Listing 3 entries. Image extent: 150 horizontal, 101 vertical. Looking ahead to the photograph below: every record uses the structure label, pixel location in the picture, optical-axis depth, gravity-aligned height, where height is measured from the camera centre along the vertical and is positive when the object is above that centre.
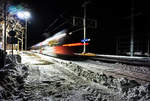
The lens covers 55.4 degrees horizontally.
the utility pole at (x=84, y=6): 20.59 +7.43
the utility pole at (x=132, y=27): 18.75 +2.92
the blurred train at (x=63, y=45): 17.38 +0.43
